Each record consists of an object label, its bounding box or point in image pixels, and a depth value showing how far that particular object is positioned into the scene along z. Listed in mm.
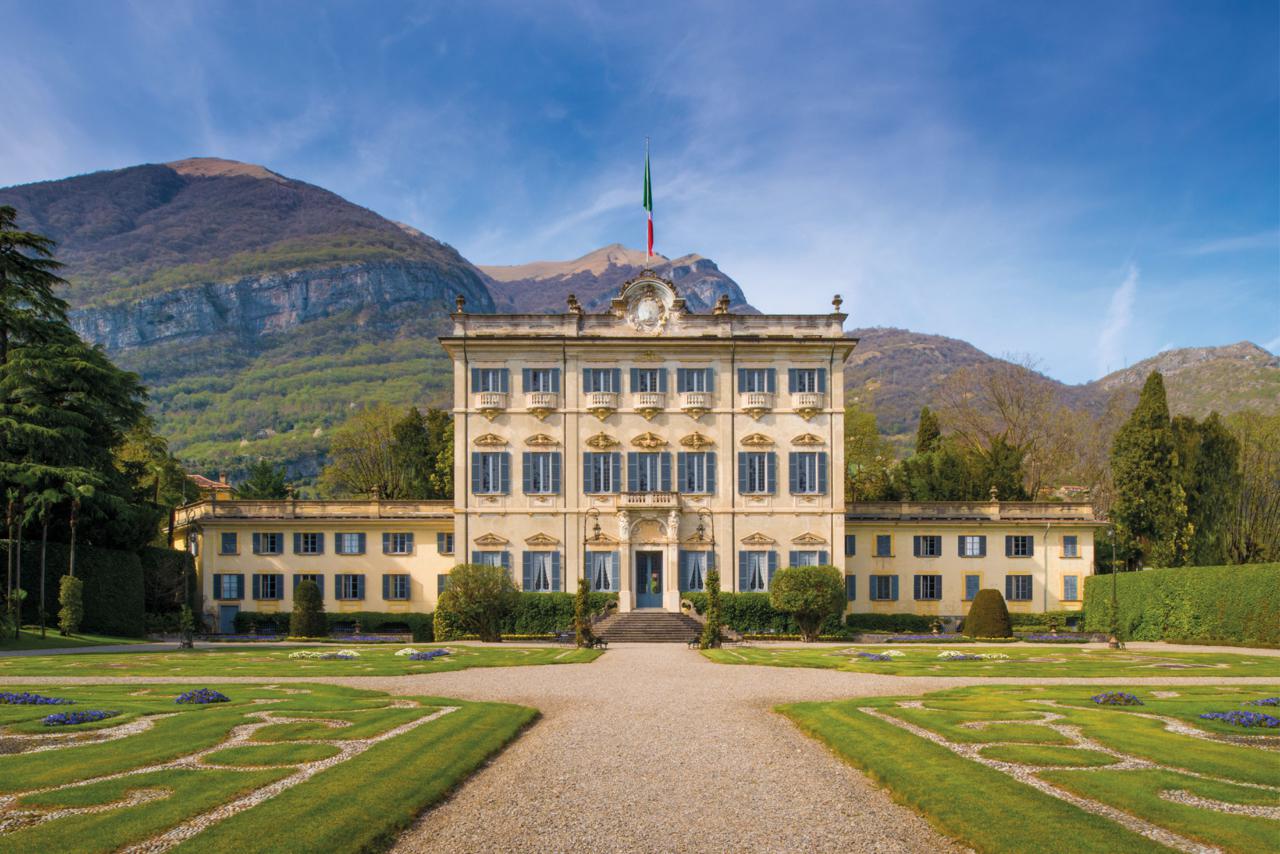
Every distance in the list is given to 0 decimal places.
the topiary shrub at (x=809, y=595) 42406
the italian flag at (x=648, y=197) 51500
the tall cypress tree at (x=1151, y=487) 48062
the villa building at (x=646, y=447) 46031
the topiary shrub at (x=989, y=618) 42188
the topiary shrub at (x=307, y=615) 42938
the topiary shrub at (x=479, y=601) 39688
